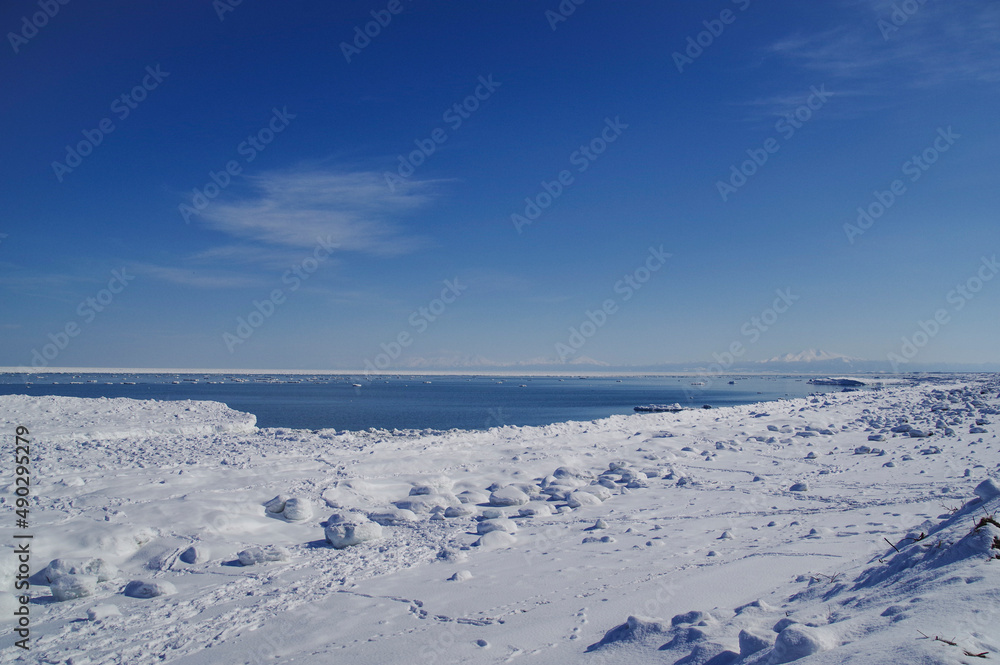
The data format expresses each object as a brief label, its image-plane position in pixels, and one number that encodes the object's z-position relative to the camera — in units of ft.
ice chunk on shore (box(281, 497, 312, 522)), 24.79
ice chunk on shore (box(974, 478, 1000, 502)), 14.80
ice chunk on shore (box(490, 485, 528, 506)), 28.19
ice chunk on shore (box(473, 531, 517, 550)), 21.06
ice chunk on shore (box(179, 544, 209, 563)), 19.60
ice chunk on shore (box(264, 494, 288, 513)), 25.38
